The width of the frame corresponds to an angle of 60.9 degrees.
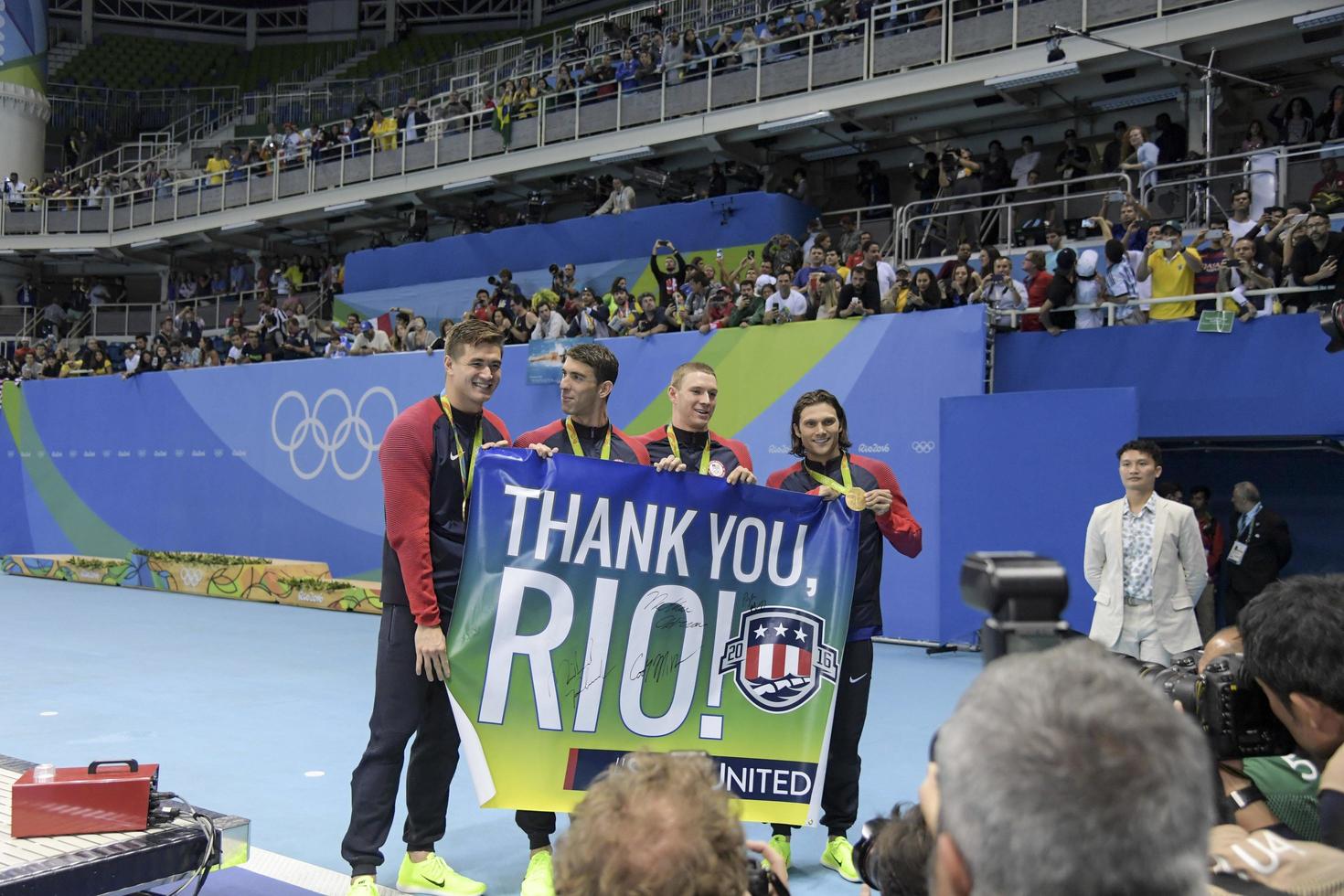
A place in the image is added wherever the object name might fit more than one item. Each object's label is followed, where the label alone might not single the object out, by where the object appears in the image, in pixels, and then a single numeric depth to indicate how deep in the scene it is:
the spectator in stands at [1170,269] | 9.84
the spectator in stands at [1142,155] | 12.84
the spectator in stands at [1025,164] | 15.02
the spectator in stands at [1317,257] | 8.61
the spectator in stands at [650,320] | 12.58
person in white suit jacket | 5.92
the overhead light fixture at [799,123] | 16.42
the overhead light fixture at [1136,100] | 14.97
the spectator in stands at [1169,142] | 13.65
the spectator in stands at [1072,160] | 14.05
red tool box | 3.12
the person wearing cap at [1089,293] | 9.91
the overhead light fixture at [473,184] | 20.55
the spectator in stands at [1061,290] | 9.91
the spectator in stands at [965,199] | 14.18
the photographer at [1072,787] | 0.99
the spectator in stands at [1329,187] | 9.41
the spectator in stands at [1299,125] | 13.02
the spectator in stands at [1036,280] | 10.29
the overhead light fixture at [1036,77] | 14.19
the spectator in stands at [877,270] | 11.10
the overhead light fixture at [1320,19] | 12.38
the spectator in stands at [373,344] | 15.76
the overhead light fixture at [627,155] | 18.44
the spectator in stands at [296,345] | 17.19
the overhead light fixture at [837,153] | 18.20
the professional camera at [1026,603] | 1.16
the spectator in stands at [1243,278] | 9.02
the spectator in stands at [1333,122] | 12.23
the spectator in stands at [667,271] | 15.30
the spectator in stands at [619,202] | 18.09
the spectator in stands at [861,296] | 10.90
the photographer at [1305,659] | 1.79
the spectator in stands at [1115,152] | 14.22
